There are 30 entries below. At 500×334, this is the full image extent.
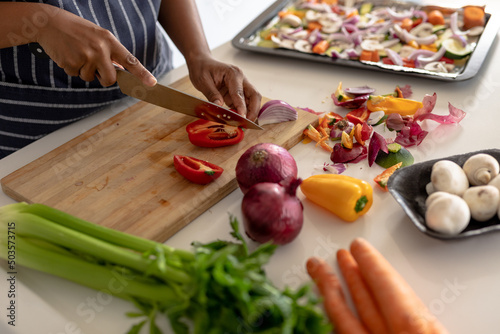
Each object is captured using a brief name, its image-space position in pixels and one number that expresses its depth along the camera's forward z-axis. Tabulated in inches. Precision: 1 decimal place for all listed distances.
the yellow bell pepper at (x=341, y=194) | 44.6
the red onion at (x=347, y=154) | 53.8
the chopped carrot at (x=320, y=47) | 73.7
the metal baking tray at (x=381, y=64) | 64.6
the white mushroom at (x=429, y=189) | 44.7
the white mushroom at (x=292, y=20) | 81.0
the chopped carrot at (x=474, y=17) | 75.5
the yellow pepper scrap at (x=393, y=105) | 59.4
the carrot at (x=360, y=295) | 35.7
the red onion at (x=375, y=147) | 52.9
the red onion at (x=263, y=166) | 45.4
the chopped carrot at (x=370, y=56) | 70.9
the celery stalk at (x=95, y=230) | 39.3
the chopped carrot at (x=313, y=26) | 80.4
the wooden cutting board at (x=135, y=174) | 47.5
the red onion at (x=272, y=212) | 40.1
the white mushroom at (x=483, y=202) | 40.4
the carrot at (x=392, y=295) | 33.9
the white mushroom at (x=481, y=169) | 43.2
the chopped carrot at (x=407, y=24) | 77.8
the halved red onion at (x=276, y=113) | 59.0
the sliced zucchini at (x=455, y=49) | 68.7
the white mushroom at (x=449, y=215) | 39.5
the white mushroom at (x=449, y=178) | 42.8
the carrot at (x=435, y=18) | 78.0
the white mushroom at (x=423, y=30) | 76.5
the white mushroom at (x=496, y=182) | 42.1
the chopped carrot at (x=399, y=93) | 62.4
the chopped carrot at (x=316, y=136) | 56.4
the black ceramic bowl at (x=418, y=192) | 40.7
